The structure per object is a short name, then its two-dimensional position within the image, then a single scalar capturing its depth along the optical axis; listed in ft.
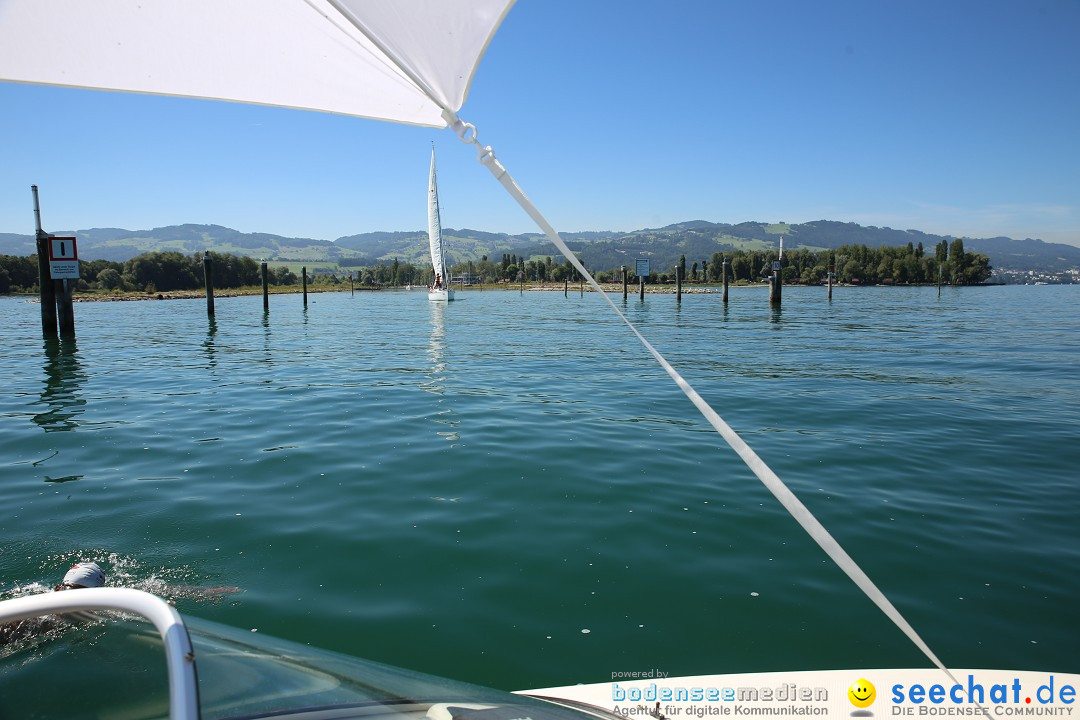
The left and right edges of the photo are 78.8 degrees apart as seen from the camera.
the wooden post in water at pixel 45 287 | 67.21
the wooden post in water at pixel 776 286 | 136.87
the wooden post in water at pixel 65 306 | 71.61
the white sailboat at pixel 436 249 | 202.57
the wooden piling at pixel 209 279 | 115.14
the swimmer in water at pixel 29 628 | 5.48
